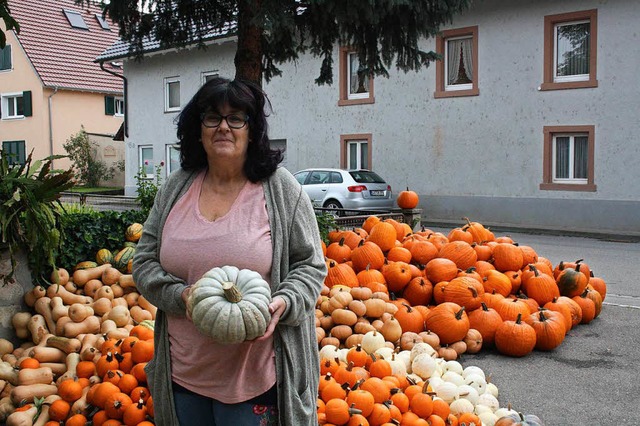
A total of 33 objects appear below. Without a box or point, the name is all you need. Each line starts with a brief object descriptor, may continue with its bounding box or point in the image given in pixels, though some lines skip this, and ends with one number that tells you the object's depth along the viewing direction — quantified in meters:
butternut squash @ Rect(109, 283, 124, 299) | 5.72
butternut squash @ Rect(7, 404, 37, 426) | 4.20
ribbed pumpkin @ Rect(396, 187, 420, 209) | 10.14
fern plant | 5.09
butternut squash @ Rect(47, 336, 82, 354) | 5.00
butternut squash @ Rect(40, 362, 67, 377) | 4.85
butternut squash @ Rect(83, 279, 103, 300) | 5.79
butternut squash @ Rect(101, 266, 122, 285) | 5.86
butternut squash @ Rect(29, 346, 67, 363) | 4.93
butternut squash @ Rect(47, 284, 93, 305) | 5.61
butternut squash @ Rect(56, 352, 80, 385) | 4.64
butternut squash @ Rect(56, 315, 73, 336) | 5.22
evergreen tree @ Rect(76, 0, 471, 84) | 7.86
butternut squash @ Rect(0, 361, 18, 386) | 4.73
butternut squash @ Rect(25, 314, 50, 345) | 5.26
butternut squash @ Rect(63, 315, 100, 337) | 5.16
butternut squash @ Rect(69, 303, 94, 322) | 5.28
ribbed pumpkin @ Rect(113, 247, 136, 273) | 6.22
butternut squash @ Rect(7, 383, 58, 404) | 4.48
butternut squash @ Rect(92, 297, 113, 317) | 5.45
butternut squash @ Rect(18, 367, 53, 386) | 4.59
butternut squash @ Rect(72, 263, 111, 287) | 5.89
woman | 2.47
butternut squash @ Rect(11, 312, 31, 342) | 5.40
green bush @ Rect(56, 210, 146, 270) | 6.20
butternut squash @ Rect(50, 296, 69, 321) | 5.37
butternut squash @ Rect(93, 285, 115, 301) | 5.61
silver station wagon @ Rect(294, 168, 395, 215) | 19.28
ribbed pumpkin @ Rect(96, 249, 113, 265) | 6.34
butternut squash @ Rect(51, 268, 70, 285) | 5.79
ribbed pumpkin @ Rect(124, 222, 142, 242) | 6.72
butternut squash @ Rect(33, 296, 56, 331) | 5.40
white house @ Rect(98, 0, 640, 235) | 17.38
